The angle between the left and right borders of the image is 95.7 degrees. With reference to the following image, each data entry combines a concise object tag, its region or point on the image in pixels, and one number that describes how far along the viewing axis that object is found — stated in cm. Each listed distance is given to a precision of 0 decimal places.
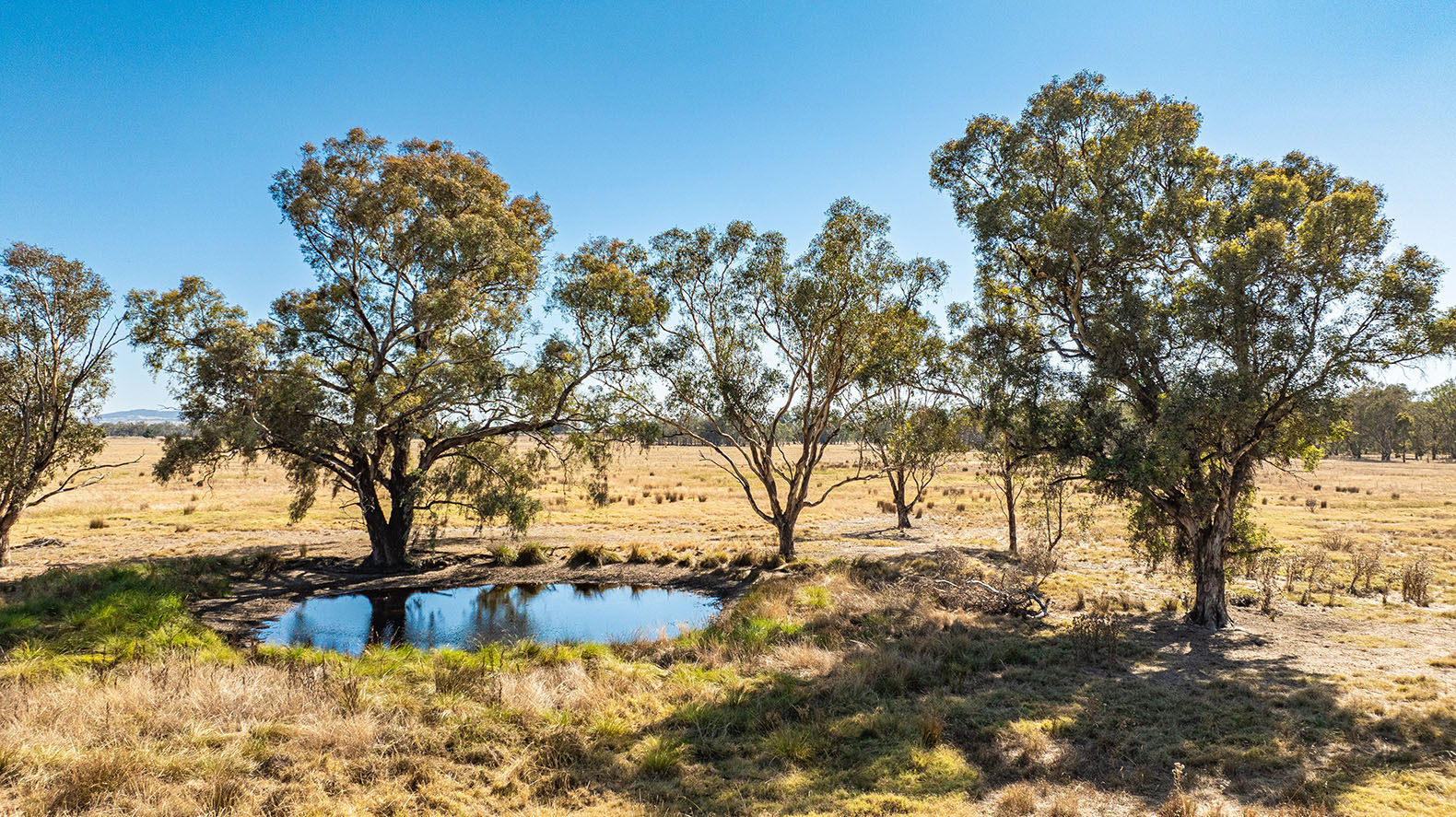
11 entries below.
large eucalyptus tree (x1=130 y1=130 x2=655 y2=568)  2123
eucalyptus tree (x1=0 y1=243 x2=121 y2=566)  2091
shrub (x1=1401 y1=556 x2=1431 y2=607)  1831
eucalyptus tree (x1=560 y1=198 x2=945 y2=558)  2338
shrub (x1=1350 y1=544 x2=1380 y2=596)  1998
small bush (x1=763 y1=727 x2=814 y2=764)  846
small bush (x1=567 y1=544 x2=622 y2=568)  2642
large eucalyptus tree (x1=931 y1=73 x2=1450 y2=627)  1359
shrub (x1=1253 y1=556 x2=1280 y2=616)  1748
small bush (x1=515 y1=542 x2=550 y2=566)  2673
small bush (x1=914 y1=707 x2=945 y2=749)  898
